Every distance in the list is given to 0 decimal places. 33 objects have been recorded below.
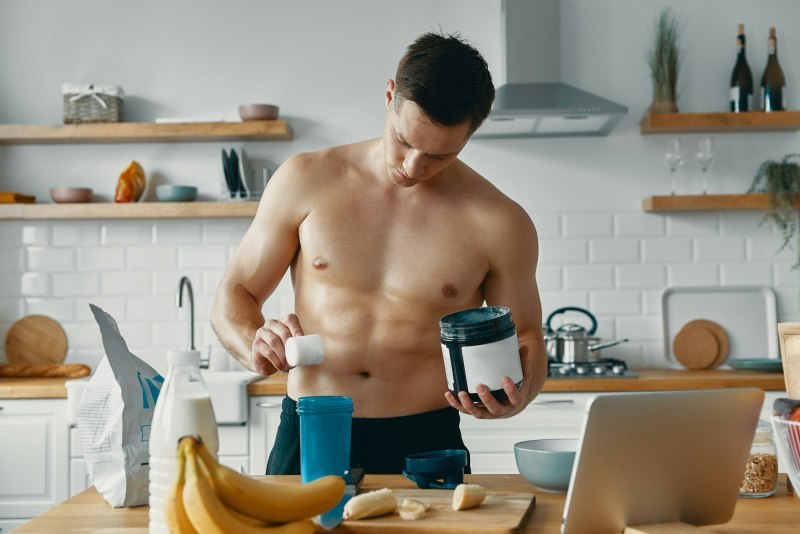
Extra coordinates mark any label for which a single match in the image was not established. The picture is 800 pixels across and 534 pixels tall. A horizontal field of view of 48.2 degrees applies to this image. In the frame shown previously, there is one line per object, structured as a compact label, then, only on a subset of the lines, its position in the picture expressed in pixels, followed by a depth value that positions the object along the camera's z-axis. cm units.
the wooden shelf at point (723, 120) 371
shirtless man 197
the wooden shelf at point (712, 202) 370
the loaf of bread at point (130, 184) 383
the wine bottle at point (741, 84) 381
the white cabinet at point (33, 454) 337
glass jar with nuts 147
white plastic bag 144
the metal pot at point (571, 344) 349
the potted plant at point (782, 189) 370
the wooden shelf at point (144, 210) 375
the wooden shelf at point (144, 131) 375
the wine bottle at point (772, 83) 378
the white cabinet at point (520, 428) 326
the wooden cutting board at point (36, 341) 391
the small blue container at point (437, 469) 151
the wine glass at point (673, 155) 373
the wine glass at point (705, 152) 374
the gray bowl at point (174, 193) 382
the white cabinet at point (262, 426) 324
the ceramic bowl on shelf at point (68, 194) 380
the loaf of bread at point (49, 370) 363
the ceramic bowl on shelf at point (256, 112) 379
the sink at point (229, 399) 318
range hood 354
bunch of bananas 105
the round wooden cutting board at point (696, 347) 380
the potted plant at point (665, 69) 378
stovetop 338
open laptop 116
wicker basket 382
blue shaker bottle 132
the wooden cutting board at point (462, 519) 120
